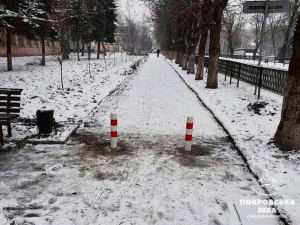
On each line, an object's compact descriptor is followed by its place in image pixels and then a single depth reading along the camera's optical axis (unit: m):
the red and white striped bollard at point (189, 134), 5.77
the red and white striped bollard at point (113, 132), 5.89
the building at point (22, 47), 35.19
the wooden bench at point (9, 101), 6.45
